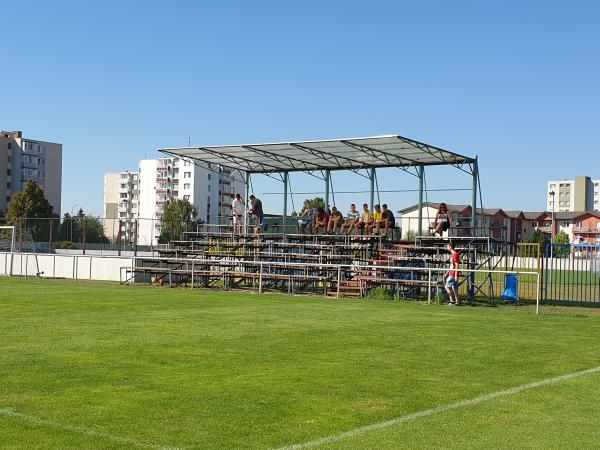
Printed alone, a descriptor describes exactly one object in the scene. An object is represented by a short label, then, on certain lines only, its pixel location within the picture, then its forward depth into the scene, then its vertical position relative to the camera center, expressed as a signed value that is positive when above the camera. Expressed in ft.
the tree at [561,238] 379.14 +1.96
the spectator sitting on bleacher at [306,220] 114.52 +2.52
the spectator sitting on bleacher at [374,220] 102.89 +2.43
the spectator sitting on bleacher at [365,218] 103.93 +2.71
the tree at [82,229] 138.92 +0.55
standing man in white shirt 117.50 +3.49
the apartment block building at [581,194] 634.43 +39.94
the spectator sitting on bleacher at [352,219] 105.31 +2.61
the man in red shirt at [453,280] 76.79 -4.01
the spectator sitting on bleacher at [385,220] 100.98 +2.41
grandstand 90.12 -1.43
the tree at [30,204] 288.51 +10.41
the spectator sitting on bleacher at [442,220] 94.58 +2.41
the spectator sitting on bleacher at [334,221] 107.55 +2.31
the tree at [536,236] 299.66 +2.14
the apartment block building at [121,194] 592.60 +30.48
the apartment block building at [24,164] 429.38 +38.27
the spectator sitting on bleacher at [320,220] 108.27 +2.42
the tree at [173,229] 129.08 +0.90
